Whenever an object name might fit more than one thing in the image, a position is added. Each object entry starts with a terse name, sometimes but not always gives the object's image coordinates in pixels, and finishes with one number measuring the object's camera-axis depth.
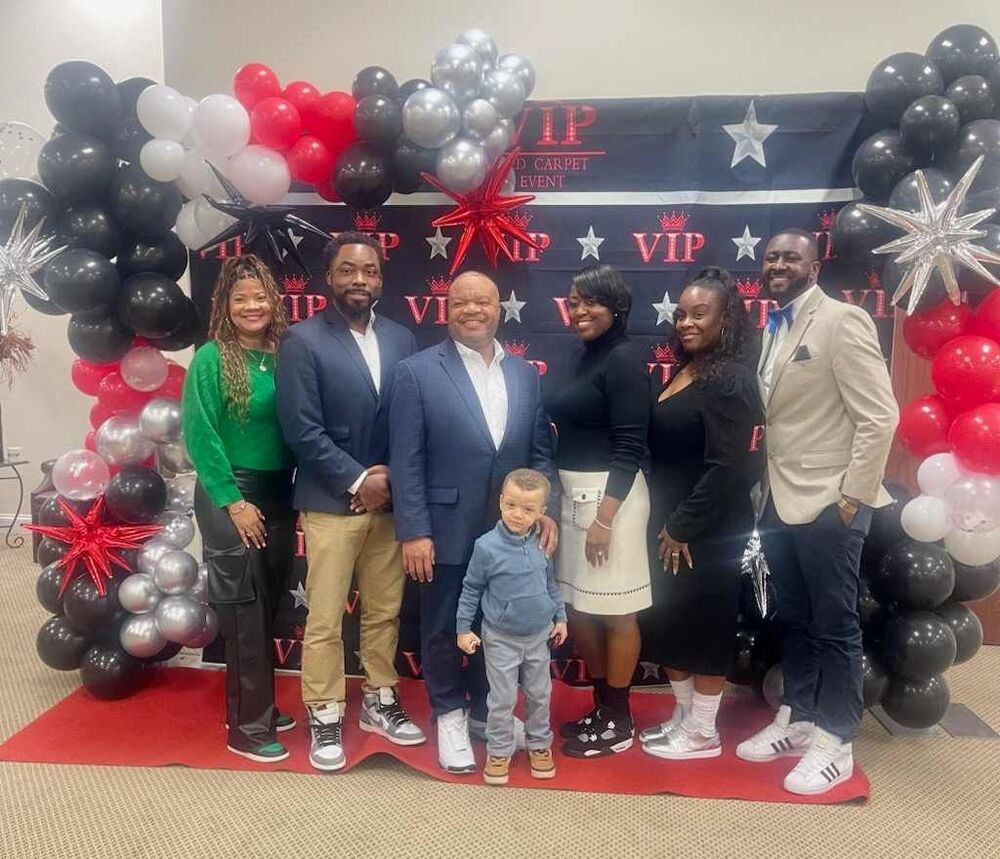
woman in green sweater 2.28
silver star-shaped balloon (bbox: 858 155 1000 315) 2.29
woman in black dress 2.22
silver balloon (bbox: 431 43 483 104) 2.49
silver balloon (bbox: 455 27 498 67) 2.54
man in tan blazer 2.16
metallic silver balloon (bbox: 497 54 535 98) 2.58
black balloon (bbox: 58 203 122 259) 2.56
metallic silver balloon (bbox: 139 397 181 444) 2.72
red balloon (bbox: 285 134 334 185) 2.63
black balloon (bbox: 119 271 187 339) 2.58
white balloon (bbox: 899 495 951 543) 2.43
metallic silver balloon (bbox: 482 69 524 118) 2.54
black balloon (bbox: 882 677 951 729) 2.56
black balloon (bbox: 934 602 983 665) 2.63
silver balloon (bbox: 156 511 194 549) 2.80
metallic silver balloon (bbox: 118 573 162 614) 2.75
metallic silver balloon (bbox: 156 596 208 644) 2.74
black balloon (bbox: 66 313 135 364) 2.65
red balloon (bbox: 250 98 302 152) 2.58
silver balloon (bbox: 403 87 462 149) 2.46
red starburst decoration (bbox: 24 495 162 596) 2.77
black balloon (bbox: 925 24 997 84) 2.41
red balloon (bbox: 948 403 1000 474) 2.32
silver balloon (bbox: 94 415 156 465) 2.77
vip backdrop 2.79
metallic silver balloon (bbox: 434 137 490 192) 2.54
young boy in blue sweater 2.15
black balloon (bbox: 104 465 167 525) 2.75
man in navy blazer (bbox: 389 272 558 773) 2.25
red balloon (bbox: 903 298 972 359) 2.46
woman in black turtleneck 2.26
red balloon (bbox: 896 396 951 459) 2.52
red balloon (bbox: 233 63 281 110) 2.59
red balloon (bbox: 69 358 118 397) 2.89
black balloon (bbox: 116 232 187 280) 2.65
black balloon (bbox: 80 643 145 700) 2.80
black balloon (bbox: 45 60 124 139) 2.47
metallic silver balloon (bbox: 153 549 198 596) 2.73
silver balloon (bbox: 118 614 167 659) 2.76
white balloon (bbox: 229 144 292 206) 2.61
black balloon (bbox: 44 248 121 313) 2.51
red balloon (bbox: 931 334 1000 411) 2.35
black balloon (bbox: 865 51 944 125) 2.41
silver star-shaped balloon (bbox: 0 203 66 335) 2.56
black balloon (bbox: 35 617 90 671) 2.84
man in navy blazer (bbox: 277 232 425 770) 2.28
